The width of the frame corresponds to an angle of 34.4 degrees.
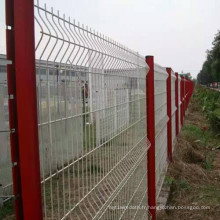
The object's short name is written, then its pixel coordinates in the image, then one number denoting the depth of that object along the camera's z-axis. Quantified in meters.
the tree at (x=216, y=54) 43.03
